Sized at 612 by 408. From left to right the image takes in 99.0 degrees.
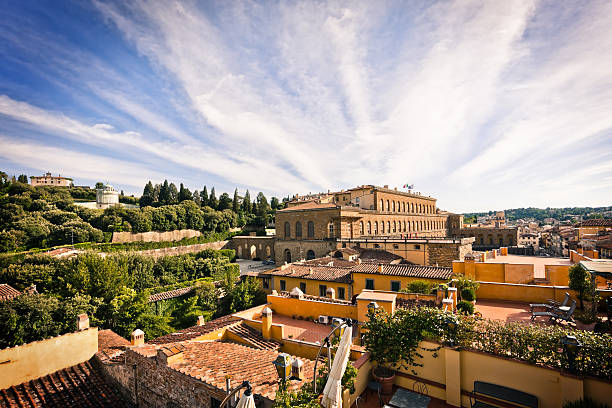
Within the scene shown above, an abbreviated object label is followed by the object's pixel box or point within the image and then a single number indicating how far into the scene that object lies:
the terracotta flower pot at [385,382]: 4.83
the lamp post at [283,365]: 4.43
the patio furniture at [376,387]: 4.68
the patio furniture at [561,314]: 6.69
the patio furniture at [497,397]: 3.90
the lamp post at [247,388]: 2.82
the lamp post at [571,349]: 3.67
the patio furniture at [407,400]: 4.23
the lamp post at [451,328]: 4.63
